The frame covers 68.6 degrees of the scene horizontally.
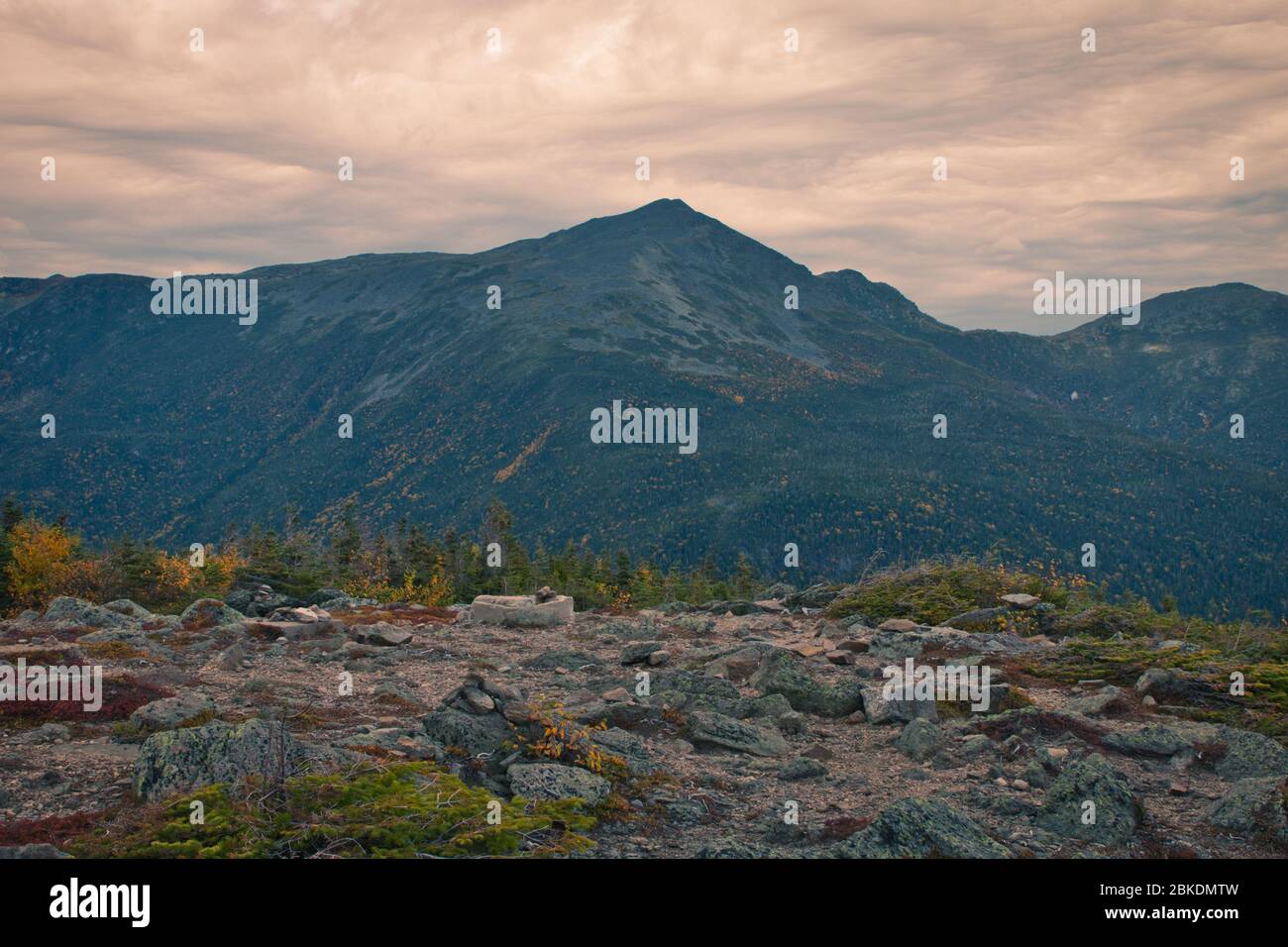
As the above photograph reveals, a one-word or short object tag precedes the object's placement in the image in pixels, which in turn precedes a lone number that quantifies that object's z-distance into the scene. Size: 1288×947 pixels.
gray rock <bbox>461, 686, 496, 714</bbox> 11.73
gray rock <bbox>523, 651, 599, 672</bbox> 17.83
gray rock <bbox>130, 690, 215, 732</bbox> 11.25
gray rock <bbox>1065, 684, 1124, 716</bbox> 13.81
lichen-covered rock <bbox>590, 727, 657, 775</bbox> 11.17
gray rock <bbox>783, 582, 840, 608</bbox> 25.16
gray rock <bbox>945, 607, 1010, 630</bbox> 20.64
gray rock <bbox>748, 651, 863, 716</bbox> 14.37
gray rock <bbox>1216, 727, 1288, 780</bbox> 10.98
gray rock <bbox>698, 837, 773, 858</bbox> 8.49
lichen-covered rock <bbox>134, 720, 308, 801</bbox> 9.03
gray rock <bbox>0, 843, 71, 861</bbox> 7.36
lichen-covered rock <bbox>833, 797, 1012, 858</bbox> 8.66
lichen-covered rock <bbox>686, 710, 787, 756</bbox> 12.51
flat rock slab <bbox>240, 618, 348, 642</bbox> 18.89
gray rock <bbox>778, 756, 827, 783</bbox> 11.48
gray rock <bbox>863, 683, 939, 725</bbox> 13.51
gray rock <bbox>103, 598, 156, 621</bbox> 21.97
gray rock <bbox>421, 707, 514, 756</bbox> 11.02
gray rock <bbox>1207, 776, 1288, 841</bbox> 9.41
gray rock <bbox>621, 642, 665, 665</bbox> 17.67
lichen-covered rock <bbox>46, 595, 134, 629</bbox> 20.05
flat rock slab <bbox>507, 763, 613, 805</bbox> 9.80
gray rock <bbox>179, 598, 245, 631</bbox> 20.28
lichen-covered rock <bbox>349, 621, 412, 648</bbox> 18.80
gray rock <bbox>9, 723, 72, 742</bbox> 10.77
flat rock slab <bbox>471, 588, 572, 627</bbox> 23.44
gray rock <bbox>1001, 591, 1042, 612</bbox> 21.31
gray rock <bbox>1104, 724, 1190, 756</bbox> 11.91
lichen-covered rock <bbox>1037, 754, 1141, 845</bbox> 9.45
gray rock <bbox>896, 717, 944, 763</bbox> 12.21
